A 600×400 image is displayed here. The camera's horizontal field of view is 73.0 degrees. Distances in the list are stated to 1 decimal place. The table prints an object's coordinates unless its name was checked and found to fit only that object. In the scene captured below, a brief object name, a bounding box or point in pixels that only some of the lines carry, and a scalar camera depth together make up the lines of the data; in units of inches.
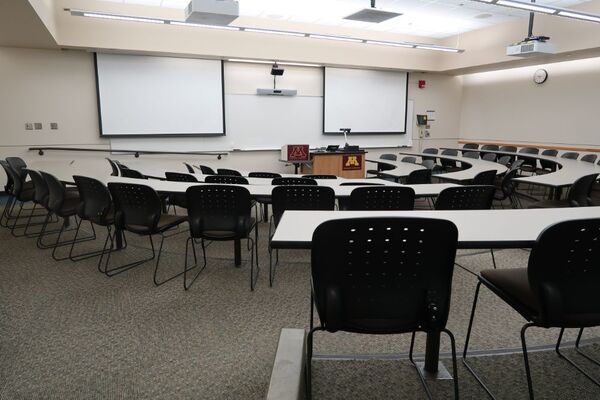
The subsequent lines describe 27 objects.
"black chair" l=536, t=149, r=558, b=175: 280.9
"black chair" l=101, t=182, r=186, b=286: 126.6
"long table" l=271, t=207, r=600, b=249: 66.2
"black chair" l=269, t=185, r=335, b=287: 129.1
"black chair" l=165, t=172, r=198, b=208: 173.0
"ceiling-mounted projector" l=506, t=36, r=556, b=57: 268.3
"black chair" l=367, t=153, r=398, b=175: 265.6
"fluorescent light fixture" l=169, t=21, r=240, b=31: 258.0
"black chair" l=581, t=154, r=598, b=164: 269.2
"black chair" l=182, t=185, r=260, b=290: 125.6
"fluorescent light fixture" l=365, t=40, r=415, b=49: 319.4
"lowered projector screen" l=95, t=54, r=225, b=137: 304.5
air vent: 214.2
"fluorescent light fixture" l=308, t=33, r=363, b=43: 304.2
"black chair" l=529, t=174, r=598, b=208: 156.9
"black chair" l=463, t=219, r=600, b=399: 58.5
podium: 331.3
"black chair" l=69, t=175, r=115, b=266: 138.5
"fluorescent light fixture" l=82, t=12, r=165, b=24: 243.3
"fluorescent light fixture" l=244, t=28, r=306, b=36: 285.0
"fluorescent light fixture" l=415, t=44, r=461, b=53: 337.3
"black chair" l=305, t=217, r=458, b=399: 57.2
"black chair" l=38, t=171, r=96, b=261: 158.1
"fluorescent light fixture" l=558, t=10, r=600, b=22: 236.4
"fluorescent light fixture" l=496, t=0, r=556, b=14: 217.0
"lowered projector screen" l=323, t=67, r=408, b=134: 381.4
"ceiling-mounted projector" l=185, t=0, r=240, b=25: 176.2
